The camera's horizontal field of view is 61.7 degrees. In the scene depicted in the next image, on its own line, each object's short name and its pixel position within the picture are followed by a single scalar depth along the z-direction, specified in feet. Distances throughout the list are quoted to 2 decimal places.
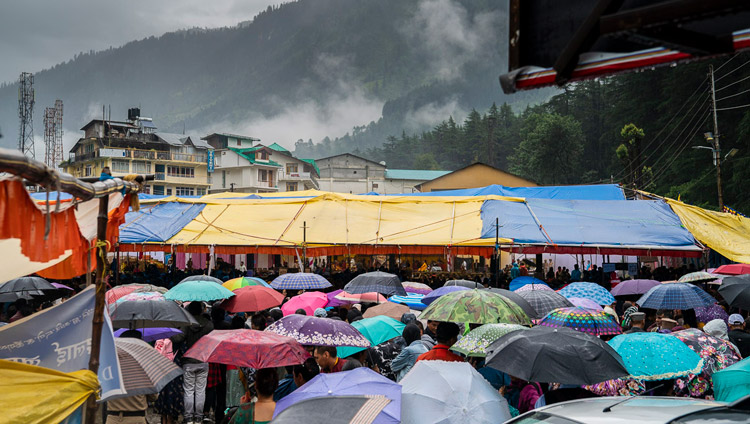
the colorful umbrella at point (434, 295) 34.94
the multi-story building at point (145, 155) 185.88
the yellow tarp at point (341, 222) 61.82
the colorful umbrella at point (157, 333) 25.85
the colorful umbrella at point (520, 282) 46.01
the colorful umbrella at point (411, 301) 38.47
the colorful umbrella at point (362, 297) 37.55
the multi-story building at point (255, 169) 204.23
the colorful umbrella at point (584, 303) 29.62
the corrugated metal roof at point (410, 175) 229.04
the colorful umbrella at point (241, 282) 39.73
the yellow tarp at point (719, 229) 61.46
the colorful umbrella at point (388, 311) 29.66
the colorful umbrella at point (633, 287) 42.11
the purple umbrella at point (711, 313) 34.65
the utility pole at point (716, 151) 79.13
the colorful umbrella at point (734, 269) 47.57
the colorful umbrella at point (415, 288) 45.47
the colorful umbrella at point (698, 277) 41.16
